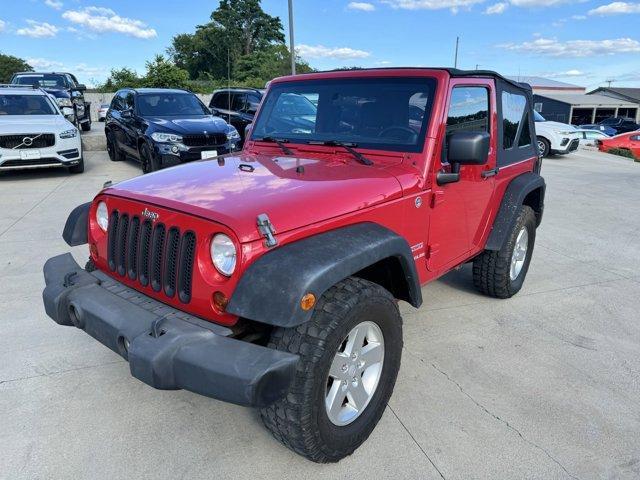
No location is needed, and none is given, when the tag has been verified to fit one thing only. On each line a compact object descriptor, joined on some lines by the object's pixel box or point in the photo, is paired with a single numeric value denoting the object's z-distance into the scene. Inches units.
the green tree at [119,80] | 1301.7
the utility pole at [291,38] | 547.4
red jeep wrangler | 77.4
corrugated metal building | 1739.7
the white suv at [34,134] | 344.2
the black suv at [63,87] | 549.3
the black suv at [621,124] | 1244.5
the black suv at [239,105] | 494.6
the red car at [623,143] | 691.3
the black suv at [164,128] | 348.5
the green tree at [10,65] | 2124.8
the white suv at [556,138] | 554.3
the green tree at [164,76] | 1103.6
